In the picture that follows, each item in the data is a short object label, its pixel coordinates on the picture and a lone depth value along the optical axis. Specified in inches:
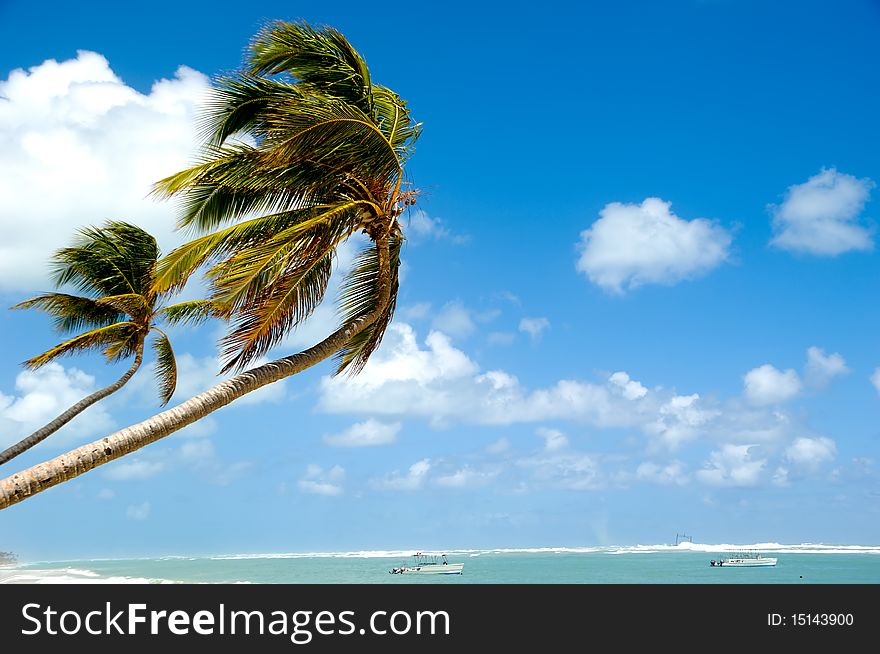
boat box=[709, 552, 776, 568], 3373.5
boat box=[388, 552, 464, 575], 2682.1
